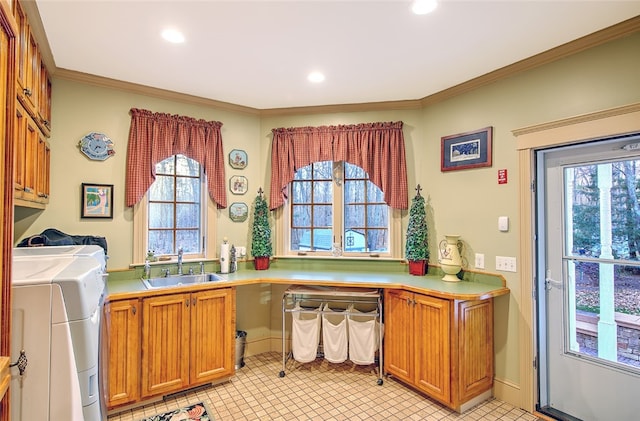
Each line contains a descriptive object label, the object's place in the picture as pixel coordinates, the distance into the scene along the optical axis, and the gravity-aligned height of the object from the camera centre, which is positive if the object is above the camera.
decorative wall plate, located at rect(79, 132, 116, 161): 2.88 +0.60
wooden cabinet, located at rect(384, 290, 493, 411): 2.54 -1.04
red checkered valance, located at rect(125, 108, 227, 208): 3.07 +0.66
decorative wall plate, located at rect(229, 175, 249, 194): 3.64 +0.34
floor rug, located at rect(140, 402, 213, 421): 2.48 -1.49
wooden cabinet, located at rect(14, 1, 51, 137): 1.83 +0.88
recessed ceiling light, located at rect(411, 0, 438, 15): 1.93 +1.22
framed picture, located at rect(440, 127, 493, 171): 2.91 +0.59
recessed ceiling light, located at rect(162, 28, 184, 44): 2.23 +1.22
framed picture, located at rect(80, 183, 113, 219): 2.87 +0.13
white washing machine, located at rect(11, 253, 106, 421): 1.17 -0.47
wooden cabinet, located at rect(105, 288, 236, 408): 2.50 -1.02
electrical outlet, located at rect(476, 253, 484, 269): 2.93 -0.39
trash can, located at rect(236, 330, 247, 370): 3.31 -1.30
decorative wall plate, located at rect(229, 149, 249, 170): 3.65 +0.62
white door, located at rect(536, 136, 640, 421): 2.22 -0.46
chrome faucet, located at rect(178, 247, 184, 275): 3.24 -0.45
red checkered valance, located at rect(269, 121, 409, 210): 3.47 +0.67
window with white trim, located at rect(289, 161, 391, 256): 3.65 +0.04
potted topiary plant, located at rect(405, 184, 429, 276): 3.25 -0.23
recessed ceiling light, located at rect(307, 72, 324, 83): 2.88 +1.20
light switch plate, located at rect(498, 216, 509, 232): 2.74 -0.06
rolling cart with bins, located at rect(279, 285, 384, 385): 3.06 -0.88
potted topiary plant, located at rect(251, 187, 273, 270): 3.53 -0.23
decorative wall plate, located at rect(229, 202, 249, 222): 3.64 +0.05
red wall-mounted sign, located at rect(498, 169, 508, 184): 2.77 +0.33
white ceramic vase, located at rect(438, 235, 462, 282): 2.97 -0.39
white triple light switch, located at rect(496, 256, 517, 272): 2.71 -0.39
